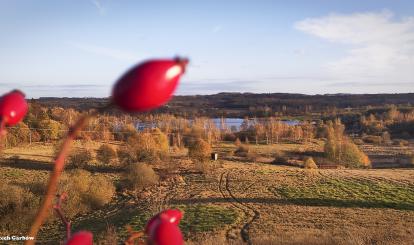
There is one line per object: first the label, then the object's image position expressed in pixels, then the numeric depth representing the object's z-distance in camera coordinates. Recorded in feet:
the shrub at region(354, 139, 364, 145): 323.51
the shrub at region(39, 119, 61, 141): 203.81
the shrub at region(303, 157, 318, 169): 196.34
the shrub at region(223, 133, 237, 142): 334.44
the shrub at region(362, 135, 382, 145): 330.13
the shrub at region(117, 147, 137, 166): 171.79
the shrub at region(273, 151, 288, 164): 217.27
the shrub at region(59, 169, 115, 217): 104.28
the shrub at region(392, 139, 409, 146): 312.17
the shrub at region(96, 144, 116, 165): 176.55
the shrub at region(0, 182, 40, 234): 88.28
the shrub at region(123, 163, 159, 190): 138.21
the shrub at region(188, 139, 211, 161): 183.11
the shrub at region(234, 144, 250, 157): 237.86
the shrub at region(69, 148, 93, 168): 167.53
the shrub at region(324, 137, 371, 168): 218.13
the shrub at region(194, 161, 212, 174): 168.40
